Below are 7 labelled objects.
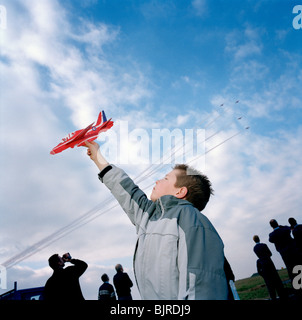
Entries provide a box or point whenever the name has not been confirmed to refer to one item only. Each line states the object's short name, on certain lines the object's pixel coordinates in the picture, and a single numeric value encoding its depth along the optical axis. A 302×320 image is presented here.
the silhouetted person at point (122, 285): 8.58
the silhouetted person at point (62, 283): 4.07
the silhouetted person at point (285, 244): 7.24
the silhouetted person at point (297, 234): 7.37
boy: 1.69
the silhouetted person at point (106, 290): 8.56
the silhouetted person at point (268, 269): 7.42
